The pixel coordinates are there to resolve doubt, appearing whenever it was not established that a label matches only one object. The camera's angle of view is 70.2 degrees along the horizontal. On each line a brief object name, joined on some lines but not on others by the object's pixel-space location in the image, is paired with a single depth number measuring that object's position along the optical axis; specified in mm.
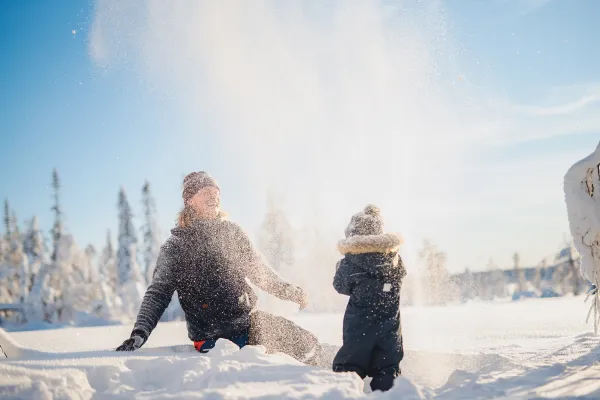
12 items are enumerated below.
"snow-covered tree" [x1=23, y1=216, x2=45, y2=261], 34031
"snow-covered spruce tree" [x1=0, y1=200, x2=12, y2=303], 32906
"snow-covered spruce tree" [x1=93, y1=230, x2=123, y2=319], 30375
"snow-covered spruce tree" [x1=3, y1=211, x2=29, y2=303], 33281
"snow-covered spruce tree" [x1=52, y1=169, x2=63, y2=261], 31550
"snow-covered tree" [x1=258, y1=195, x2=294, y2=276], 31250
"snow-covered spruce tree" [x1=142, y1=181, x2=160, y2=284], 33219
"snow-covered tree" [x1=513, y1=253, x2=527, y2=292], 70975
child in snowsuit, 3596
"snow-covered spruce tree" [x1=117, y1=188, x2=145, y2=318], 31234
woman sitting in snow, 3580
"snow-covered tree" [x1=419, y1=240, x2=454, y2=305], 34406
